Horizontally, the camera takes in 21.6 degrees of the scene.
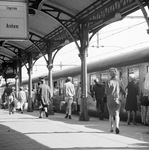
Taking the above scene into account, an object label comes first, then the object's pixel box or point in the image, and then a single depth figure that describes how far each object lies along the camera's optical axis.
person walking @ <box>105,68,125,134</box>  9.86
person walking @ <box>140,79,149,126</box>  11.32
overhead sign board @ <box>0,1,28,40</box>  9.42
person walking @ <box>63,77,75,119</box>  15.74
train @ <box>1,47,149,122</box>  12.57
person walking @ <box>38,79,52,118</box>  15.95
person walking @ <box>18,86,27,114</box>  21.61
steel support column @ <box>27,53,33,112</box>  23.18
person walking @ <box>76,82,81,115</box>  16.52
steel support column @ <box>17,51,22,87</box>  26.48
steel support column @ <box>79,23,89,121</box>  14.86
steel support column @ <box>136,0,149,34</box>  9.53
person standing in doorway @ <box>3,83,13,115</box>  20.25
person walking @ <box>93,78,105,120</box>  14.91
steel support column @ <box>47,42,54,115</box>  19.78
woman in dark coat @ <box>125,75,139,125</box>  12.25
